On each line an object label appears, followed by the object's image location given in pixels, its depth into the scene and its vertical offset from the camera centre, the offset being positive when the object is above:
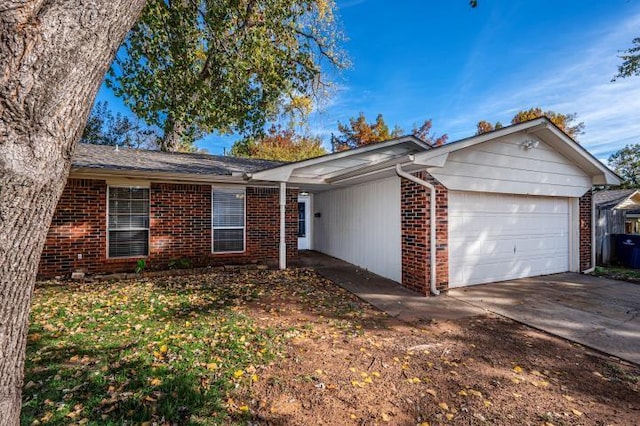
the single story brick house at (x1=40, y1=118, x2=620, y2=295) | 6.44 +0.14
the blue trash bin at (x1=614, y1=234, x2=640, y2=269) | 9.73 -1.06
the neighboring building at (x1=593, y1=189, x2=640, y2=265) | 10.55 +0.02
